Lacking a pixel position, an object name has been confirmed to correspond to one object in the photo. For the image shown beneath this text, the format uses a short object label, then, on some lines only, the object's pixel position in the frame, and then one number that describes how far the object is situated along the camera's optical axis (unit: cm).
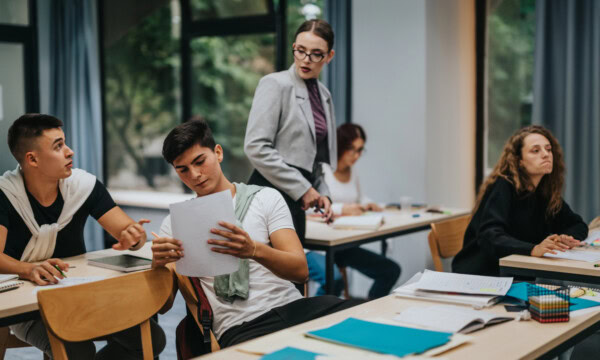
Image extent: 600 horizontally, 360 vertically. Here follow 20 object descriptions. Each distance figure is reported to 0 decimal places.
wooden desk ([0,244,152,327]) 188
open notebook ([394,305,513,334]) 161
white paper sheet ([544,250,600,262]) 246
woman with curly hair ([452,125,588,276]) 294
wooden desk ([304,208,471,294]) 306
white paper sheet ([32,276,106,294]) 213
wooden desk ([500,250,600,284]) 229
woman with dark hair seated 400
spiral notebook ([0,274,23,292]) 209
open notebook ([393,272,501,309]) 183
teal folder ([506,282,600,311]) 185
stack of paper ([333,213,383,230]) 337
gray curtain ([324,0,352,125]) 502
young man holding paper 197
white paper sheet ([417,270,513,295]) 190
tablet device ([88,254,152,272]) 237
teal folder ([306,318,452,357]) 144
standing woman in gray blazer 285
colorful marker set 170
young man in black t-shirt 233
